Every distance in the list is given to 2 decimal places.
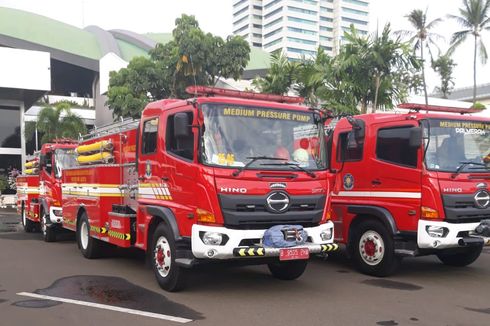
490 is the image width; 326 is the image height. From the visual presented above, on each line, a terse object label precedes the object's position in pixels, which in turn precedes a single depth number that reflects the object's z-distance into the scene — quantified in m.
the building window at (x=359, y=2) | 151.50
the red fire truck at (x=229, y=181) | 6.17
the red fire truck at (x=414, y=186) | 7.41
